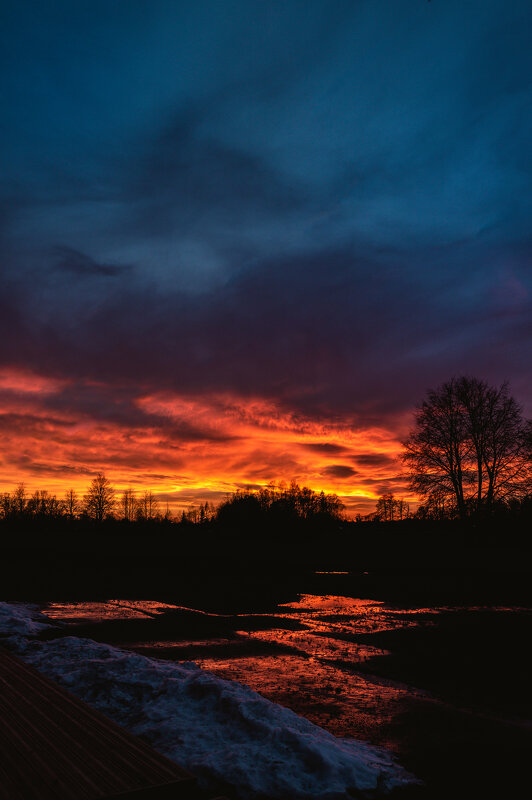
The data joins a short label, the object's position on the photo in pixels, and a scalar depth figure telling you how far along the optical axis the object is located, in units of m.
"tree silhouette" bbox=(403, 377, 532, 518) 30.34
